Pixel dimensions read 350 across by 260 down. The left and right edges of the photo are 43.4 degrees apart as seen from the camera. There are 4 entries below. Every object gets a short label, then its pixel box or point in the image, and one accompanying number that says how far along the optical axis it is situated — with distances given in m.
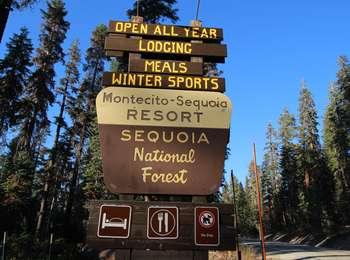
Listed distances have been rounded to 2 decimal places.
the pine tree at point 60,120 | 33.66
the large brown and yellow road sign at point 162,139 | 6.49
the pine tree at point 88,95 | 39.22
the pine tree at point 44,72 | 37.12
